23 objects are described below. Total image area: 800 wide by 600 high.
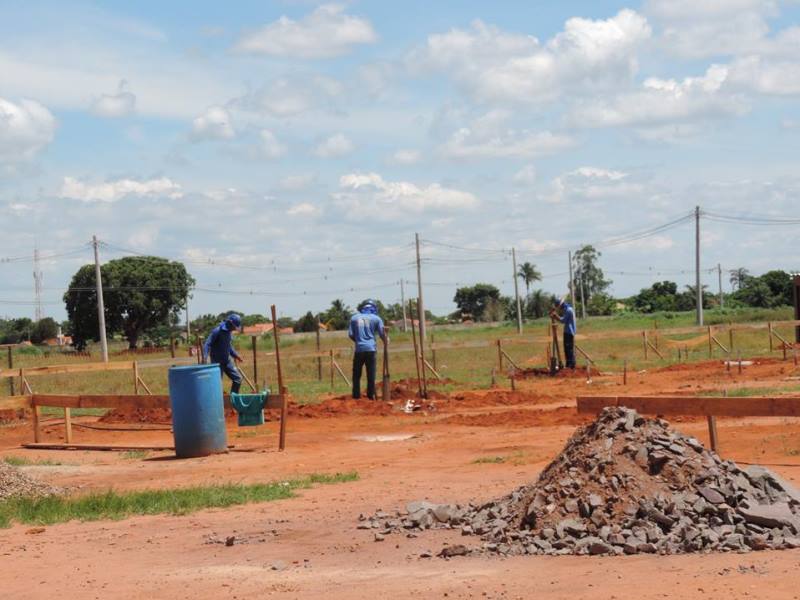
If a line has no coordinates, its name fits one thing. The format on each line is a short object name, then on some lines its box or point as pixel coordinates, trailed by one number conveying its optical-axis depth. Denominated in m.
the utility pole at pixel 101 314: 57.10
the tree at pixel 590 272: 132.38
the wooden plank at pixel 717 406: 13.87
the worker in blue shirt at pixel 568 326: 31.59
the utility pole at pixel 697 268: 64.75
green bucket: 18.77
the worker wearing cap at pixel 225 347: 22.31
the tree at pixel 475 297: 127.69
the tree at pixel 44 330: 112.44
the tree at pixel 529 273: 127.44
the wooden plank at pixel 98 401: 20.06
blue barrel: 17.66
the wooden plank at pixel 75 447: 19.77
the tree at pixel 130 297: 86.44
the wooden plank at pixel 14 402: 21.12
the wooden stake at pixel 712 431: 14.19
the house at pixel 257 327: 100.81
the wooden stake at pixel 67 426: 20.47
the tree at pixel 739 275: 134.00
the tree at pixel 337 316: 101.88
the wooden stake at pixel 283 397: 17.89
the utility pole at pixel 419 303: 57.20
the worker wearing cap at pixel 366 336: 24.50
